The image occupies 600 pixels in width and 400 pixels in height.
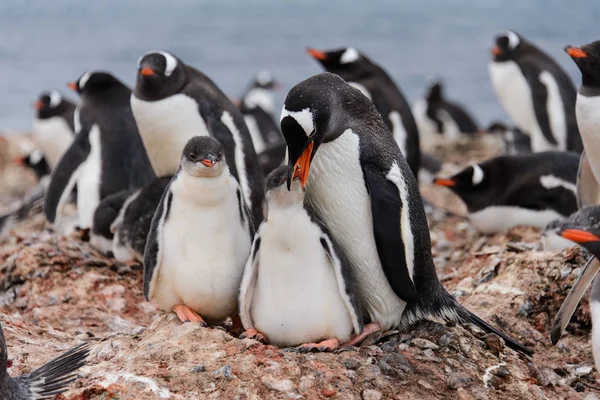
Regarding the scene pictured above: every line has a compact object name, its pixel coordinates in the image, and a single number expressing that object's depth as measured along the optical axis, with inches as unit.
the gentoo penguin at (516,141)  968.3
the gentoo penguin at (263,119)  784.3
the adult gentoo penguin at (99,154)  587.5
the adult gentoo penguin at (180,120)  512.4
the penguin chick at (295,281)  325.4
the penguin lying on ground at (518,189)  604.7
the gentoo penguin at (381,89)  663.8
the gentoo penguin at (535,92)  835.4
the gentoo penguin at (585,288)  321.4
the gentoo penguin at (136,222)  493.0
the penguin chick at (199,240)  342.0
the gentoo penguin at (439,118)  1333.7
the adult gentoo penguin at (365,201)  340.5
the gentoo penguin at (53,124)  852.0
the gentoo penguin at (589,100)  497.7
